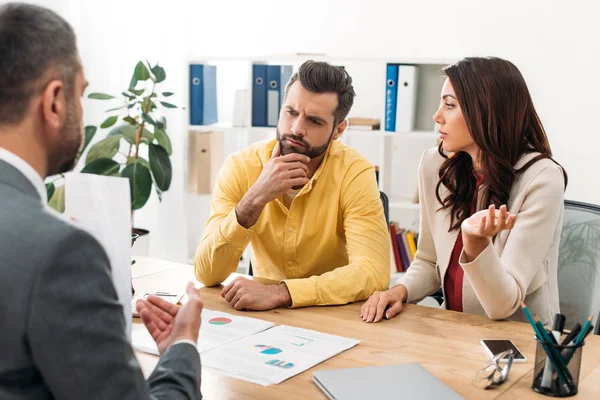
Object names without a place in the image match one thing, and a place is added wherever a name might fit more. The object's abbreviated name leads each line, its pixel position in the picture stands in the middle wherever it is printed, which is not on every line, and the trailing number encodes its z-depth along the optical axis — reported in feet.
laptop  3.94
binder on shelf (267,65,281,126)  11.98
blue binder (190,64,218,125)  12.25
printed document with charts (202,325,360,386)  4.27
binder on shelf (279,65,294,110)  11.84
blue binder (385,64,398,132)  11.53
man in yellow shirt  6.41
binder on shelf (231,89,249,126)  12.26
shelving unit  11.75
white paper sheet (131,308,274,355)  4.74
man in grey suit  2.59
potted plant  11.42
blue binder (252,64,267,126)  12.03
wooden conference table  4.09
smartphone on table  4.58
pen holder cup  4.04
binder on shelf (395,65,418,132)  11.47
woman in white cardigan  5.63
